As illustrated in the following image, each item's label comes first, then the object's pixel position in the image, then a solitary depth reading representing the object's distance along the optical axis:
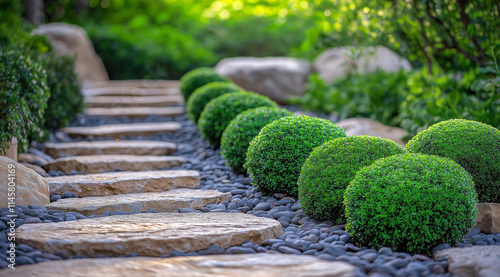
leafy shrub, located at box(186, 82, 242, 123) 5.57
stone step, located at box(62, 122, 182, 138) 5.42
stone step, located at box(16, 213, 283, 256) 2.23
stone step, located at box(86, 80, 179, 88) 8.94
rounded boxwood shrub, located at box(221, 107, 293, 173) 3.71
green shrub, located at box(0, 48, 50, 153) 3.50
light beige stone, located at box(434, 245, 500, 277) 1.92
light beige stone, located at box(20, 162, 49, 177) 3.83
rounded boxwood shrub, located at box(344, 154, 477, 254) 2.27
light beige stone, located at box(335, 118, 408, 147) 4.71
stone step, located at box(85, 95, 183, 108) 7.29
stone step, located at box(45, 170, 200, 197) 3.35
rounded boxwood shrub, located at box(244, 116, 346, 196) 3.15
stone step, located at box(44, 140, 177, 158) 4.65
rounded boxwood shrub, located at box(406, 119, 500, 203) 2.82
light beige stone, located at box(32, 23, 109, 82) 9.43
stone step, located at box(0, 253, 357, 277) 1.93
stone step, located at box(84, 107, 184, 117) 6.67
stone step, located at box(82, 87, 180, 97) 7.91
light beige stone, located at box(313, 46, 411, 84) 7.28
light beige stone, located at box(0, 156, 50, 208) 2.79
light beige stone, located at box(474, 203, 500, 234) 2.75
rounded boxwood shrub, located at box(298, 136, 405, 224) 2.68
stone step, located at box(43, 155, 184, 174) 4.04
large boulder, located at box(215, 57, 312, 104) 7.91
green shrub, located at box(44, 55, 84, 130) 5.24
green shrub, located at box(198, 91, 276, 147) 4.51
